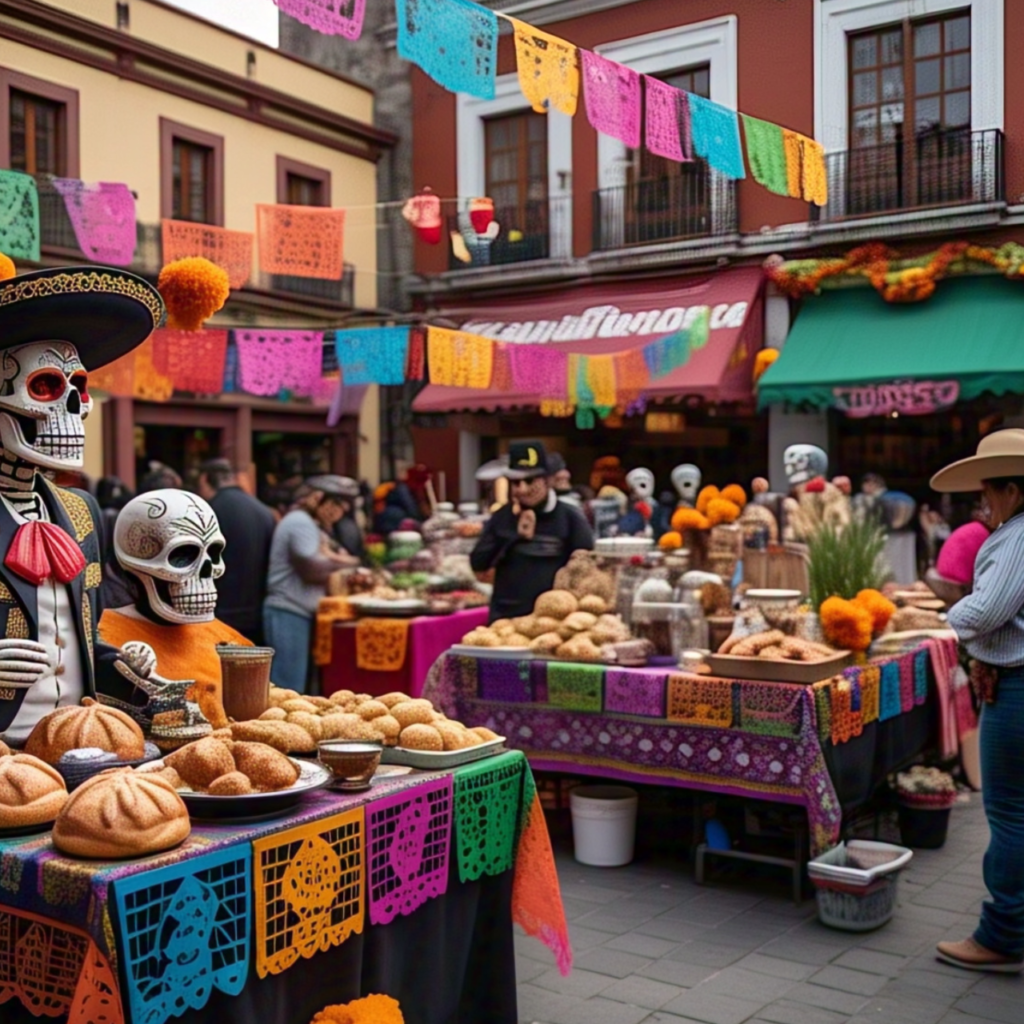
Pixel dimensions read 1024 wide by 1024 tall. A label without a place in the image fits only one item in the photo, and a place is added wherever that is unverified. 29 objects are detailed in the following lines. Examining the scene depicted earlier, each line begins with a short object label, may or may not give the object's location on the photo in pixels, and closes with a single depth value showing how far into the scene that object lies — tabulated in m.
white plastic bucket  5.16
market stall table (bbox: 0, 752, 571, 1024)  2.21
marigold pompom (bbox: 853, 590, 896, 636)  5.28
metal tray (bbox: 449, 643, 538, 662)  5.39
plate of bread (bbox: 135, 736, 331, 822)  2.50
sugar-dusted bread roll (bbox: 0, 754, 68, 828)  2.38
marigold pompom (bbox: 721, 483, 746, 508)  6.16
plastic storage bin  4.32
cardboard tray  4.63
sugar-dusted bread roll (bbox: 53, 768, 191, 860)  2.23
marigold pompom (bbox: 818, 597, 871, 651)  5.04
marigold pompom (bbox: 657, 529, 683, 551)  5.97
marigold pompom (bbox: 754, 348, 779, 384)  13.39
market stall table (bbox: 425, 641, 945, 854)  4.60
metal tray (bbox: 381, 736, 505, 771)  3.11
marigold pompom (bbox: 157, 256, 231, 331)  4.06
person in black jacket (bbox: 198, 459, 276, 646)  6.99
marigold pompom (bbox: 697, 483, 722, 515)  6.17
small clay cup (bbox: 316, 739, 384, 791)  2.80
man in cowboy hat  3.92
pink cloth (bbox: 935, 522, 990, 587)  5.73
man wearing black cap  6.37
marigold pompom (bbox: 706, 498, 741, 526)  6.00
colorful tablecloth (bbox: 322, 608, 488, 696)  7.20
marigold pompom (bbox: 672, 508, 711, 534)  6.01
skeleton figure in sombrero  2.98
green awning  11.76
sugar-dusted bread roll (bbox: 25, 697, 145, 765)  2.68
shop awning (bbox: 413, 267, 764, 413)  12.99
